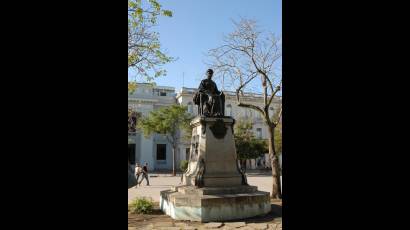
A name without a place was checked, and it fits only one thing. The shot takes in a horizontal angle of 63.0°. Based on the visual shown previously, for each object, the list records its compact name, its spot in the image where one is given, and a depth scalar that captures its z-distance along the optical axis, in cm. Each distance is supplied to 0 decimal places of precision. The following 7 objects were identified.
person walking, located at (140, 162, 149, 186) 1880
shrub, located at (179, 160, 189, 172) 2733
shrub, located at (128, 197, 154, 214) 902
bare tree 1197
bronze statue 993
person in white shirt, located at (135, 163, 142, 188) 1934
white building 3988
